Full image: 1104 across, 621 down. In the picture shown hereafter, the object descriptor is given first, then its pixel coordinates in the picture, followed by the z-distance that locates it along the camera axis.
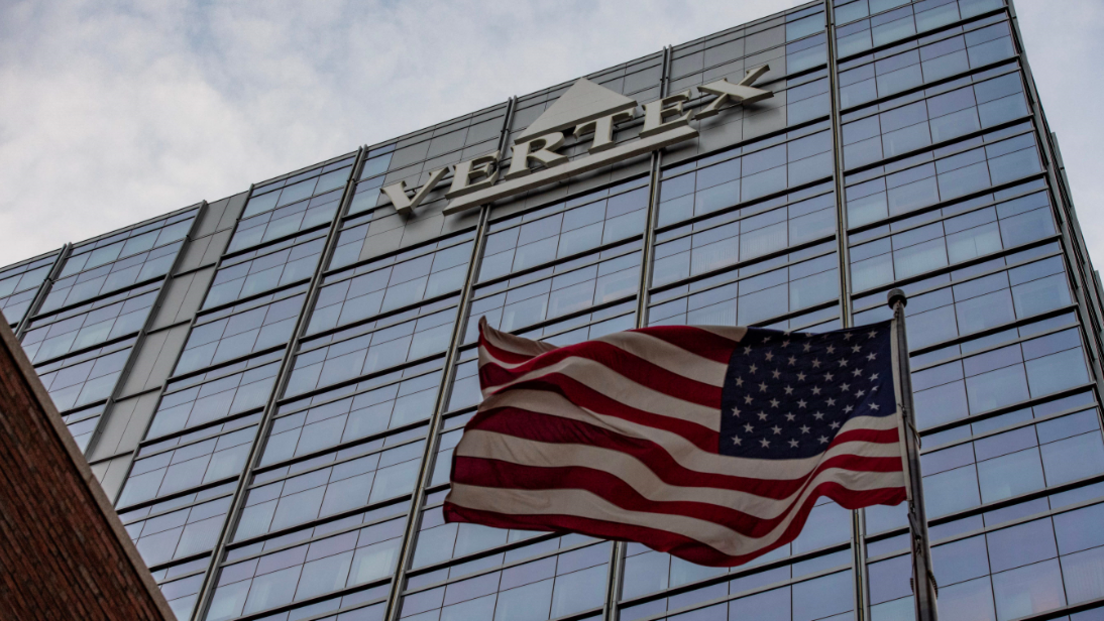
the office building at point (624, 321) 34.47
